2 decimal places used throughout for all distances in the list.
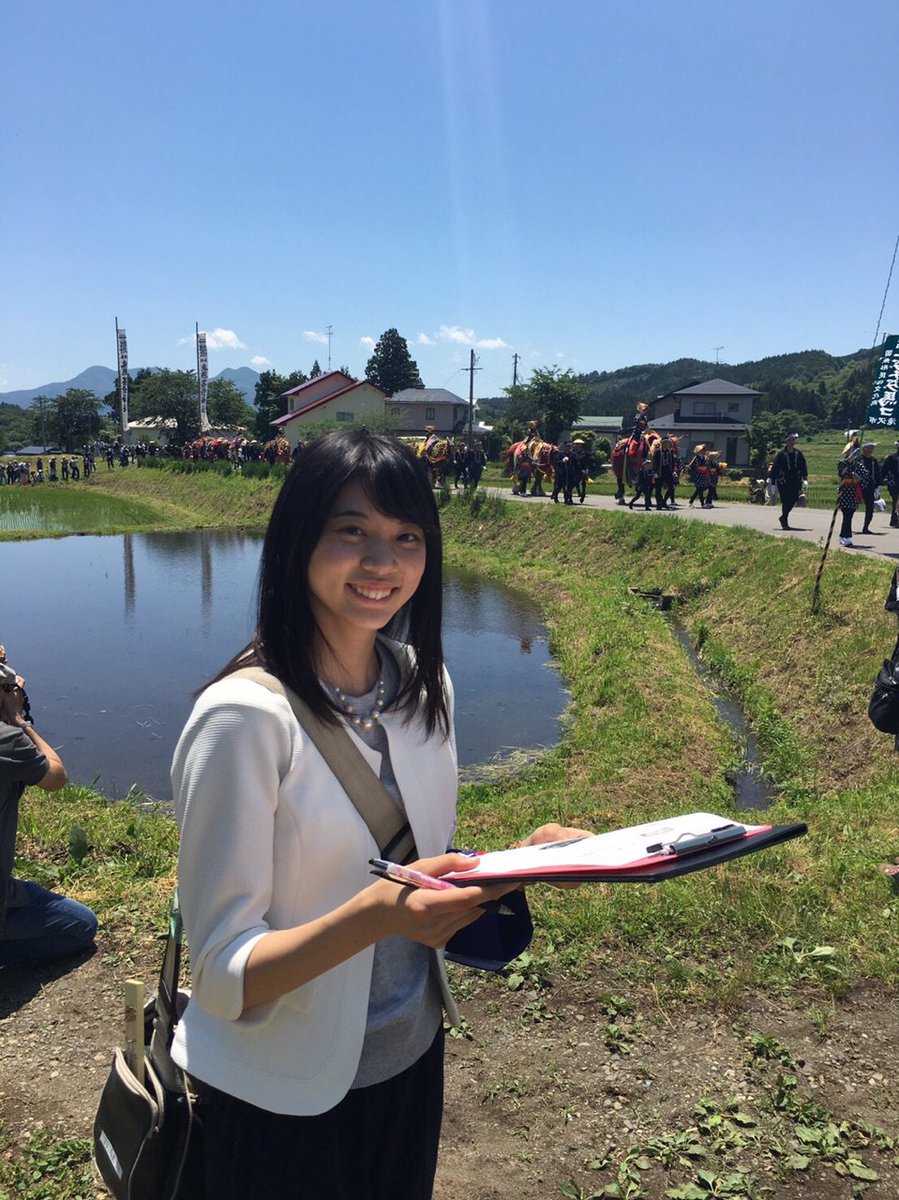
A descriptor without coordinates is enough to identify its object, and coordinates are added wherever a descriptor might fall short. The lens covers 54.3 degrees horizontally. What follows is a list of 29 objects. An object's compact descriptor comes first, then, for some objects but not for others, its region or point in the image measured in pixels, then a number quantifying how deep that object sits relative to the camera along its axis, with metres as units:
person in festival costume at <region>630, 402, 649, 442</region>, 20.03
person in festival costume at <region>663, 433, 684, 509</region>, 19.59
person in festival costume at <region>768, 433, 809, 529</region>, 15.06
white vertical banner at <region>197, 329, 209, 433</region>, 44.06
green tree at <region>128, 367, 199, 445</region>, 54.56
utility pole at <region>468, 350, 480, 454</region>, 40.98
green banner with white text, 8.60
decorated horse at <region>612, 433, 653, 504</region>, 19.92
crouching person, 3.26
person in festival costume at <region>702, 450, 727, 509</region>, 20.25
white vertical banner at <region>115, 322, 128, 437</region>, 46.41
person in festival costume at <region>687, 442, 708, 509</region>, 20.27
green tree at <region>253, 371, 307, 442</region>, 61.97
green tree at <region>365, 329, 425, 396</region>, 72.81
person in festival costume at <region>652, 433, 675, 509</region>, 19.33
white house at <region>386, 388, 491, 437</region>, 58.03
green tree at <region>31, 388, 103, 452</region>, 72.81
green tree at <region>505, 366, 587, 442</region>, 51.41
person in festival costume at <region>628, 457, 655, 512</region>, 19.52
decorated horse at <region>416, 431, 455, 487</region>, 25.53
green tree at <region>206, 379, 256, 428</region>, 69.38
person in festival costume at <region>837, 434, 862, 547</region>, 12.66
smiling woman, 1.24
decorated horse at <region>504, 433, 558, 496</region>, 23.33
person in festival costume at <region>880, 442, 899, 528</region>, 14.00
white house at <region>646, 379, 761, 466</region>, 48.97
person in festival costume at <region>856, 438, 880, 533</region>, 13.57
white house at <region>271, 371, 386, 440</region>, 52.56
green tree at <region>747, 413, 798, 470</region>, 43.39
